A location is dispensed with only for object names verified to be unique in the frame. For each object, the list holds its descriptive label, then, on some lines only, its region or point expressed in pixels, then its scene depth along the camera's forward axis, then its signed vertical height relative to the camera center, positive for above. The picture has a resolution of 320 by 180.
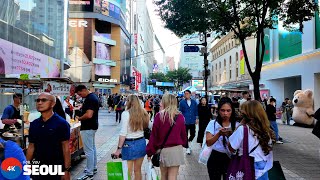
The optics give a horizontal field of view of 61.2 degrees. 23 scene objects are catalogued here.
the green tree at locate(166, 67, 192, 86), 63.59 +3.29
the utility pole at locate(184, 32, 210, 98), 14.35 +1.96
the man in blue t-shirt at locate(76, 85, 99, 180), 5.03 -0.66
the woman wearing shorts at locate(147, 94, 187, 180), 3.56 -0.67
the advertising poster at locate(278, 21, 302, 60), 17.11 +3.18
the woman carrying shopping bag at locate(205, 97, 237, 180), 3.30 -0.59
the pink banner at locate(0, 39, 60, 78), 14.23 +1.80
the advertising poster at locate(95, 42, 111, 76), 42.52 +5.43
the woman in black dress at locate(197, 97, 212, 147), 8.04 -0.79
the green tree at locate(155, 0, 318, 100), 9.90 +2.89
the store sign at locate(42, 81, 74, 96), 5.96 +0.04
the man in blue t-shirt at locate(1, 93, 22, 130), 5.98 -0.56
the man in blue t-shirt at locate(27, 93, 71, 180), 2.92 -0.53
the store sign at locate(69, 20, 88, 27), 41.34 +10.23
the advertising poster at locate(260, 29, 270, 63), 22.36 +3.75
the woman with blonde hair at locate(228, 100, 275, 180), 2.79 -0.51
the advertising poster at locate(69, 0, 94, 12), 41.54 +12.90
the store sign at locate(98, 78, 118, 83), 42.55 +1.60
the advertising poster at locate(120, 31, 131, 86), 47.30 +5.62
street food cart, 5.29 +0.02
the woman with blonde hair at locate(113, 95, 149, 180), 3.92 -0.68
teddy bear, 14.45 -0.82
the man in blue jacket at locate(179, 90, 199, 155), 7.48 -0.56
